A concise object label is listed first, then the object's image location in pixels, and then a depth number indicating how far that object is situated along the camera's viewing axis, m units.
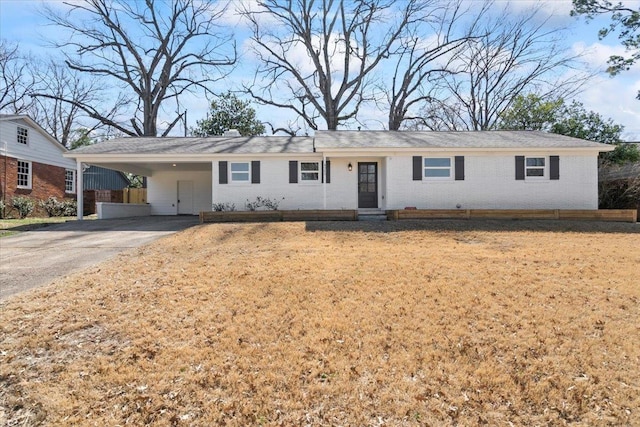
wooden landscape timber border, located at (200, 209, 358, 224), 13.52
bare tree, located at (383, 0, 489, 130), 29.48
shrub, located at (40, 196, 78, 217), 20.31
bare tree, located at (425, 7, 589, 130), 28.17
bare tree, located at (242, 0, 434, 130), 29.03
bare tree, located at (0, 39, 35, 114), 30.22
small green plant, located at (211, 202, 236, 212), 14.93
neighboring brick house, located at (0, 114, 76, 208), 19.05
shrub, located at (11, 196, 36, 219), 18.39
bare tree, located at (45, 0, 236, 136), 28.83
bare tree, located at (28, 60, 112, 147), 32.28
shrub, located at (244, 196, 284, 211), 14.95
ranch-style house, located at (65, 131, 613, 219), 14.32
